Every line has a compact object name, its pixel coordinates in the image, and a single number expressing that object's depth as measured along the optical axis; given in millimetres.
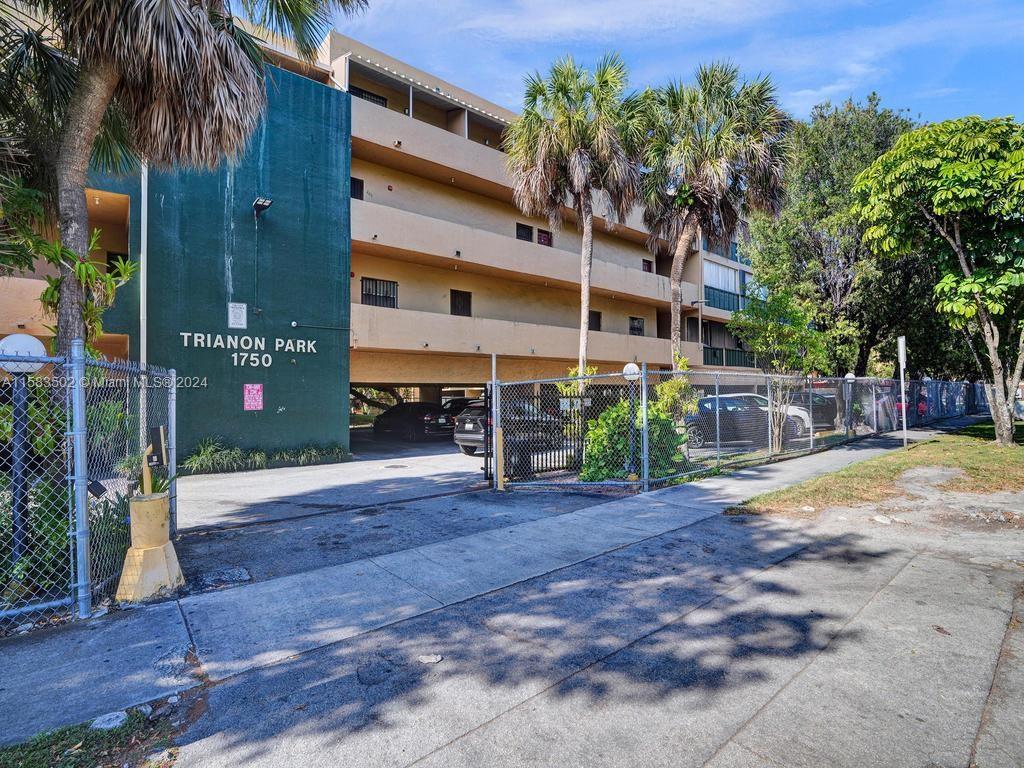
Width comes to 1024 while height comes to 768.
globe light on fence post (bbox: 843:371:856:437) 16234
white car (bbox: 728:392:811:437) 16141
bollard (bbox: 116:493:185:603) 4977
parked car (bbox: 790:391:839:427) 17625
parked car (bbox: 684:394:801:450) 13844
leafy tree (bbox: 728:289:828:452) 15102
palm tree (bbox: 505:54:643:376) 14688
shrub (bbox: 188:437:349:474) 13398
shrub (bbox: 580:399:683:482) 10498
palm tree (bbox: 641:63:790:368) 15938
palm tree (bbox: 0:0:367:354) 5855
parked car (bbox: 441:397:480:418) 20375
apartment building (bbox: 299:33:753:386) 17859
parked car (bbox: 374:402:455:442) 20594
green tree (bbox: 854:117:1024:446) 11805
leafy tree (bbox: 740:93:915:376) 20688
